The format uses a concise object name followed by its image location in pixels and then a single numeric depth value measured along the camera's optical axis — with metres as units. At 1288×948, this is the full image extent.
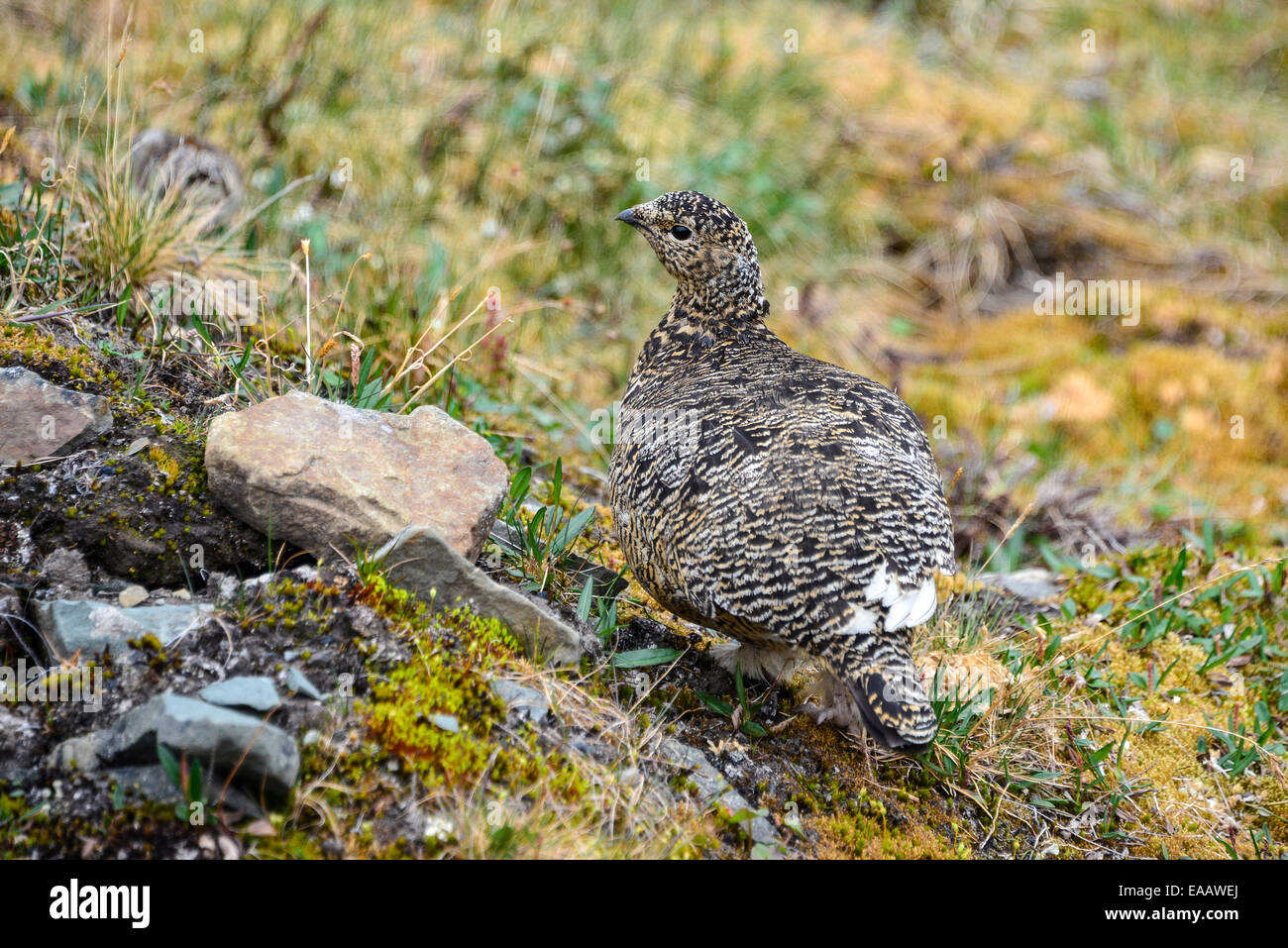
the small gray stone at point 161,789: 2.84
